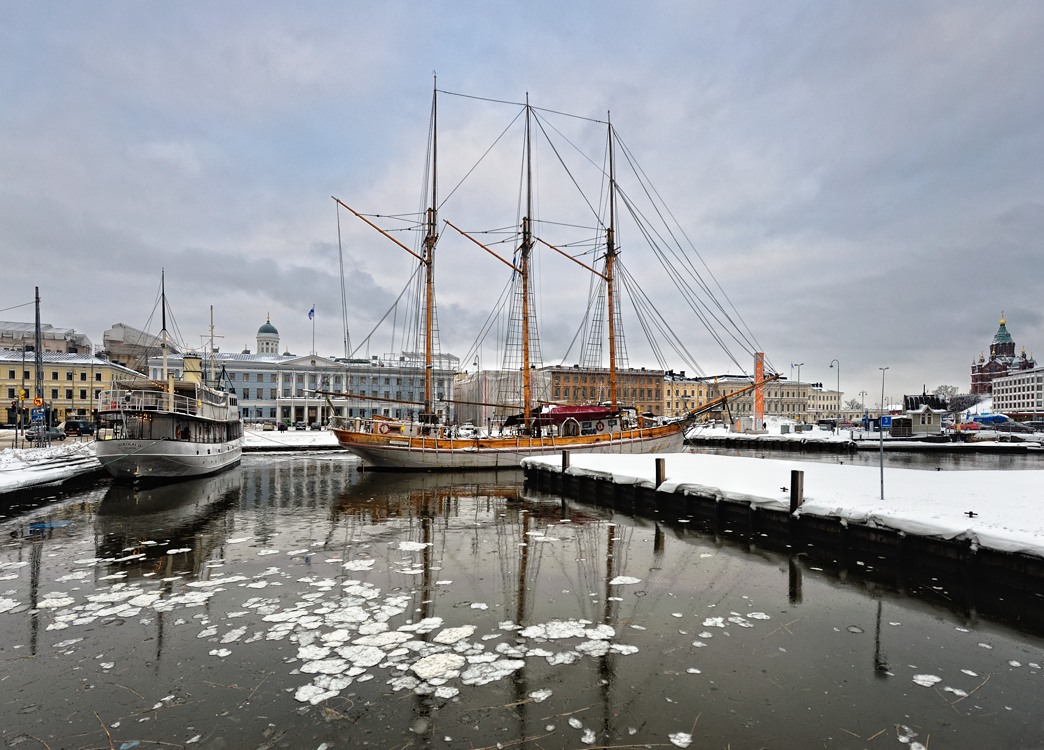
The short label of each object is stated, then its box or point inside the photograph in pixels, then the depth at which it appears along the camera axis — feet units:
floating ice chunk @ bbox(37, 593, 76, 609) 33.65
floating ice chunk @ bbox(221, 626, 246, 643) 28.48
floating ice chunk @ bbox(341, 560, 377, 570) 42.39
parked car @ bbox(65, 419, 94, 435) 190.19
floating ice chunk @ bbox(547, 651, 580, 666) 25.90
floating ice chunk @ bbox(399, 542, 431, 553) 49.42
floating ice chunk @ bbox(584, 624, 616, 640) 28.81
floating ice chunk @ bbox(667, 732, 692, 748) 19.63
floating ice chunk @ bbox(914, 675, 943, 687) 24.17
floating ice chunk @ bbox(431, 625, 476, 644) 28.22
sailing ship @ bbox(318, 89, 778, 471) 124.47
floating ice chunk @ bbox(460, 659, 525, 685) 24.03
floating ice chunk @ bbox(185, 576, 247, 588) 37.88
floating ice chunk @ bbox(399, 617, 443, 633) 29.51
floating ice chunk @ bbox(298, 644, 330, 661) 26.30
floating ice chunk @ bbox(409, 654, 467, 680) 24.54
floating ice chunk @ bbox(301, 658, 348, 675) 24.89
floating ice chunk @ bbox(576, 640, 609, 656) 26.99
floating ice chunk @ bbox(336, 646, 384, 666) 25.62
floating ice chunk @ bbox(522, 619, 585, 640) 28.91
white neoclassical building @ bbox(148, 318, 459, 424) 348.12
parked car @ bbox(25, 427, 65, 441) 139.61
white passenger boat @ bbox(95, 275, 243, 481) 97.04
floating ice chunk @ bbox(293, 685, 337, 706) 22.41
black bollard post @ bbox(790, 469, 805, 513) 52.60
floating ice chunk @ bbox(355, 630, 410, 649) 27.66
